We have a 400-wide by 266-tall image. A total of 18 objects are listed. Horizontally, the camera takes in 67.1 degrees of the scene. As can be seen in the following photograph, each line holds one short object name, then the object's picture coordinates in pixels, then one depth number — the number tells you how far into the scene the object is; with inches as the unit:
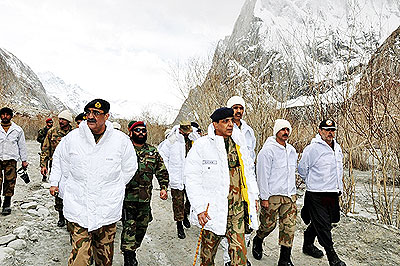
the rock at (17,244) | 162.6
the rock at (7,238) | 166.0
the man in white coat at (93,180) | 113.0
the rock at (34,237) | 177.5
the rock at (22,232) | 175.9
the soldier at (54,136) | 228.1
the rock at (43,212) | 227.5
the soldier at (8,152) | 214.5
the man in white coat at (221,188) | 120.0
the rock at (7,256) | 144.9
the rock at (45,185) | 328.3
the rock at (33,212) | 225.7
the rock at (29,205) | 237.8
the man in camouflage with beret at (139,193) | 152.9
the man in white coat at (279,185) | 159.6
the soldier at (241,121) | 182.4
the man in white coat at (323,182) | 165.2
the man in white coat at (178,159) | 210.3
